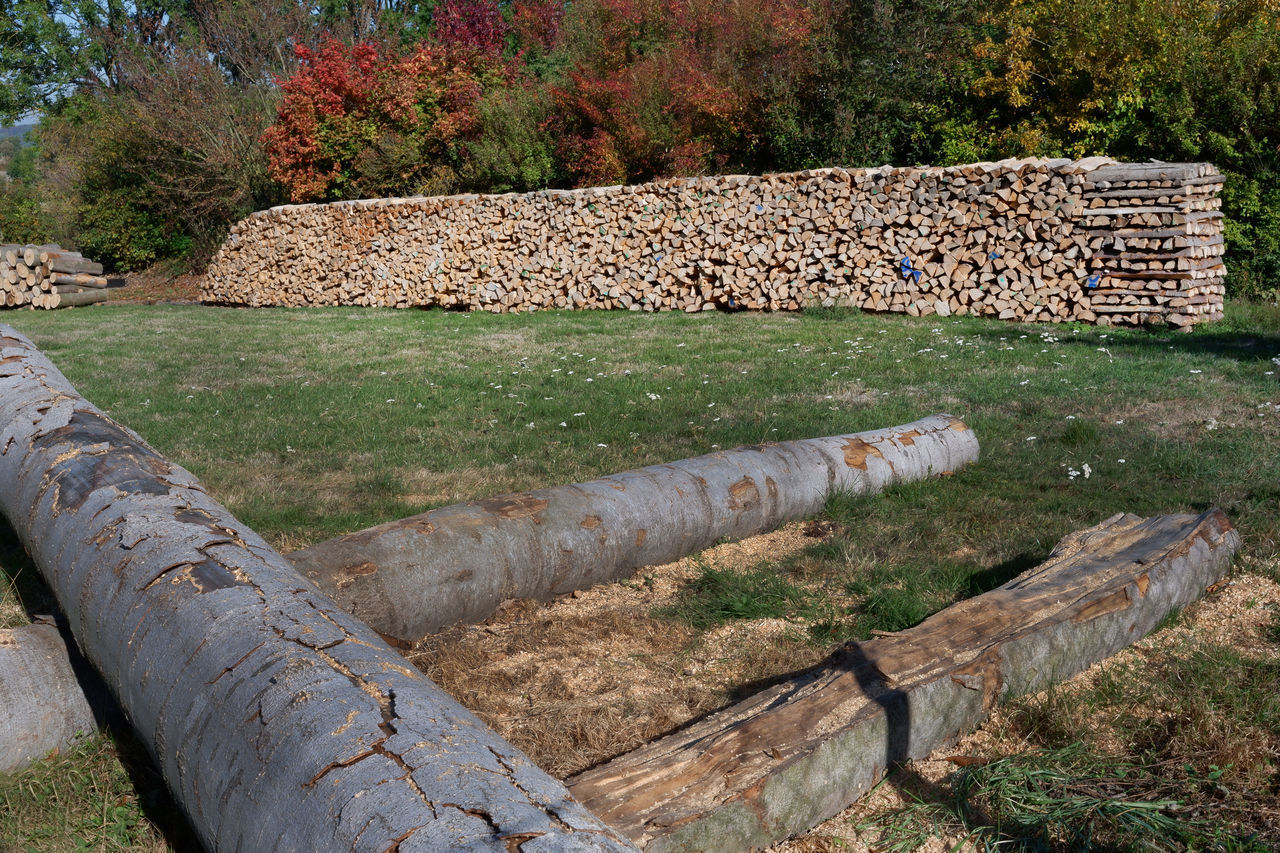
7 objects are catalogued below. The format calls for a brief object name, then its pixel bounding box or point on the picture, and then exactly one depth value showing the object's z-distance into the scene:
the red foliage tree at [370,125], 17.80
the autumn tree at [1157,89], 10.02
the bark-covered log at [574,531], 3.15
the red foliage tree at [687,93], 13.95
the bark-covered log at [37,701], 2.59
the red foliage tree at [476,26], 20.66
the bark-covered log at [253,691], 1.60
